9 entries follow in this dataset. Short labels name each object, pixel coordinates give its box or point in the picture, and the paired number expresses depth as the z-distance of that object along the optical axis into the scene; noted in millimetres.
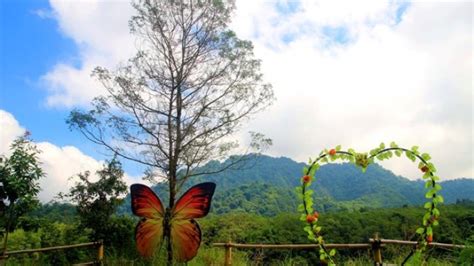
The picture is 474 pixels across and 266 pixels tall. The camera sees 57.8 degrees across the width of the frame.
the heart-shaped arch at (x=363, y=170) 2555
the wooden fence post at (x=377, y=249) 5027
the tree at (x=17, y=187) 6176
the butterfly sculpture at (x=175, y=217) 5066
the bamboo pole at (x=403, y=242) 5147
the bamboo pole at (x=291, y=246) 5473
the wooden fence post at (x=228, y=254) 6633
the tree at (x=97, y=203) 7926
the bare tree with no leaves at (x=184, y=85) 8367
